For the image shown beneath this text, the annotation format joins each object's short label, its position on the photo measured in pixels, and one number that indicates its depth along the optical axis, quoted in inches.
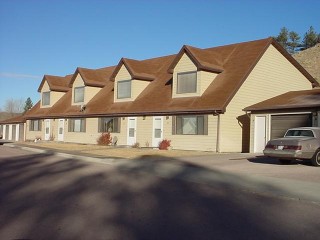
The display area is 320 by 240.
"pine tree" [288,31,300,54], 2418.0
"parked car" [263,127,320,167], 479.5
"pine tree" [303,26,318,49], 2470.6
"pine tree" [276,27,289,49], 2380.0
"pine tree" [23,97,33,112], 3199.0
